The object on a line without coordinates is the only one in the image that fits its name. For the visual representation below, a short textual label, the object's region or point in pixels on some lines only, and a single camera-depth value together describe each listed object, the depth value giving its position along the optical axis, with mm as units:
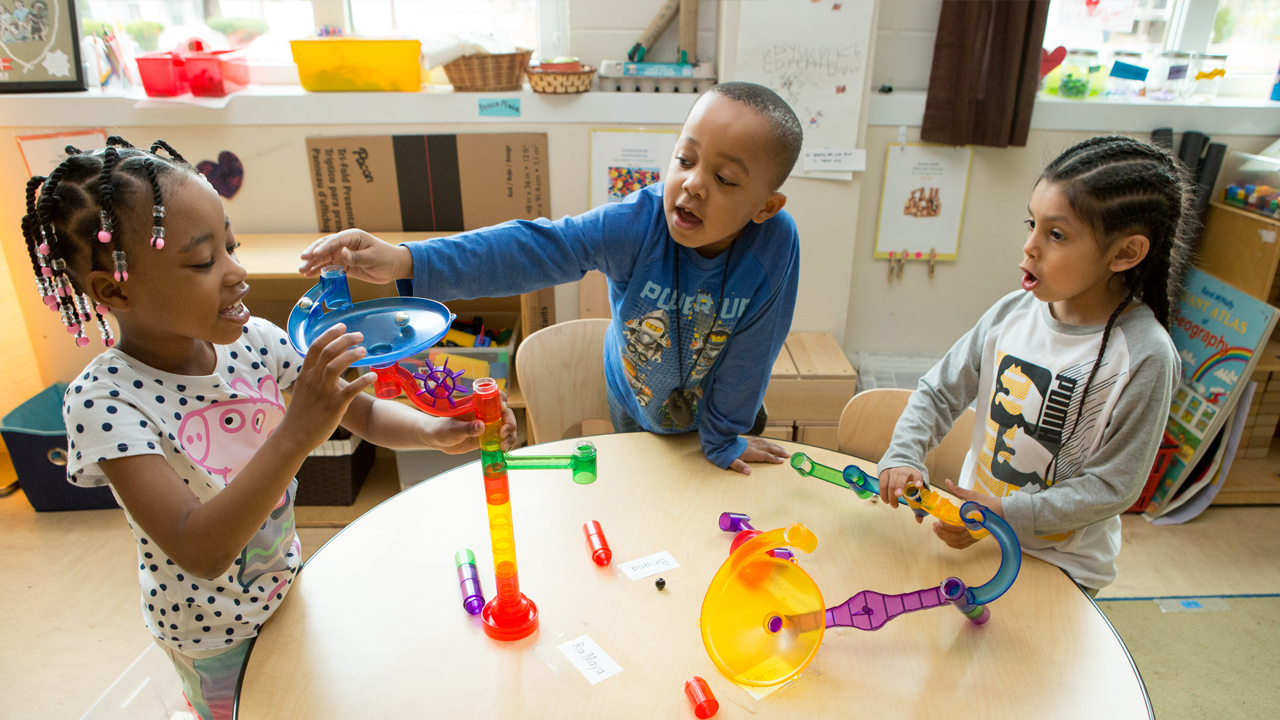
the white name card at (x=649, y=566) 1094
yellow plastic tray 2283
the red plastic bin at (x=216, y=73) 2297
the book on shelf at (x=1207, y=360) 2244
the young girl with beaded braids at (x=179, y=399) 832
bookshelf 2295
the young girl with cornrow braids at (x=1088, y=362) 1129
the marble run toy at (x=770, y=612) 915
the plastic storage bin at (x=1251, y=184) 2316
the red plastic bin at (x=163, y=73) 2254
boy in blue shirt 1145
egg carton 2361
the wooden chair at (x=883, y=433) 1511
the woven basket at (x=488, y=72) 2295
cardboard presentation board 2408
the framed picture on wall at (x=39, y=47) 2256
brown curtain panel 2301
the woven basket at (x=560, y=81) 2301
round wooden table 896
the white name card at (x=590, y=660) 929
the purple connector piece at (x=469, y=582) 1009
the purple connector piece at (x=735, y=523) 1179
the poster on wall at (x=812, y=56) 2256
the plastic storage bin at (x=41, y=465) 2267
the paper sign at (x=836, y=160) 2422
